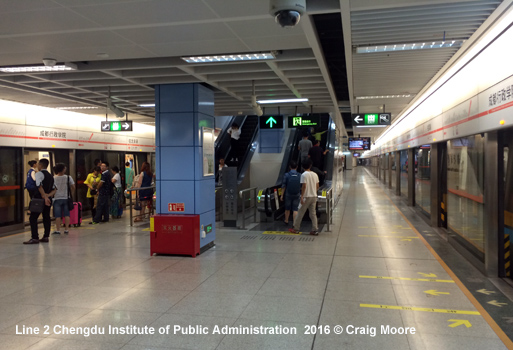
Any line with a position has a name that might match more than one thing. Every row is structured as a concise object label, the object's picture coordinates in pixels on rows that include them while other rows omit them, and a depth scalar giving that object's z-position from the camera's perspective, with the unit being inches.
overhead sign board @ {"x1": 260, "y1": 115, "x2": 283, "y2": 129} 428.1
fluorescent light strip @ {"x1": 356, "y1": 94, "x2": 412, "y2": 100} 403.9
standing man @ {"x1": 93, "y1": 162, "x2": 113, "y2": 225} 416.8
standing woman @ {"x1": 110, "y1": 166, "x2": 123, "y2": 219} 441.4
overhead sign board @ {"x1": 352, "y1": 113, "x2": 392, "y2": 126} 465.7
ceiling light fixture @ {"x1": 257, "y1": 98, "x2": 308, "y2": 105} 374.6
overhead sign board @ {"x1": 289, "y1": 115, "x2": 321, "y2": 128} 420.2
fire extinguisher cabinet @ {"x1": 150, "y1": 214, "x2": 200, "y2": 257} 265.9
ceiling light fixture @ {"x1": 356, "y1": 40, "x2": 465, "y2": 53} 213.4
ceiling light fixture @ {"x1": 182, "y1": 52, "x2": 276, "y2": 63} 225.8
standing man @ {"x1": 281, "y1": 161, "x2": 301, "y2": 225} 372.2
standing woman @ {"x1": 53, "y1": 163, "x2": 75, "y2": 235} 349.1
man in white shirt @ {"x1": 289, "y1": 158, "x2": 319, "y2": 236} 330.6
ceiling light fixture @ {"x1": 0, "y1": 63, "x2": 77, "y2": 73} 246.5
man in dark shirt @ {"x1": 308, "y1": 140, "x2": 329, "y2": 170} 481.5
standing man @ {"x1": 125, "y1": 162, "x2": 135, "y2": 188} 511.5
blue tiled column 273.3
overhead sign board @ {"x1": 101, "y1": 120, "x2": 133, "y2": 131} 444.5
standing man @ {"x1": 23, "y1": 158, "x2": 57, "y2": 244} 314.3
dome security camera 115.3
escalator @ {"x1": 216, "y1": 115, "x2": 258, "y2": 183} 615.3
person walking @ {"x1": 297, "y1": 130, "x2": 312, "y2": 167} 496.4
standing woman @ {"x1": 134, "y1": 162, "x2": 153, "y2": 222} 427.5
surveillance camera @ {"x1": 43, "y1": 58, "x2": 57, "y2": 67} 225.6
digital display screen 1120.8
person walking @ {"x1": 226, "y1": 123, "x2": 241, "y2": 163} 652.3
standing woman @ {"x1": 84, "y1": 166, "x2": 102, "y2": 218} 429.1
